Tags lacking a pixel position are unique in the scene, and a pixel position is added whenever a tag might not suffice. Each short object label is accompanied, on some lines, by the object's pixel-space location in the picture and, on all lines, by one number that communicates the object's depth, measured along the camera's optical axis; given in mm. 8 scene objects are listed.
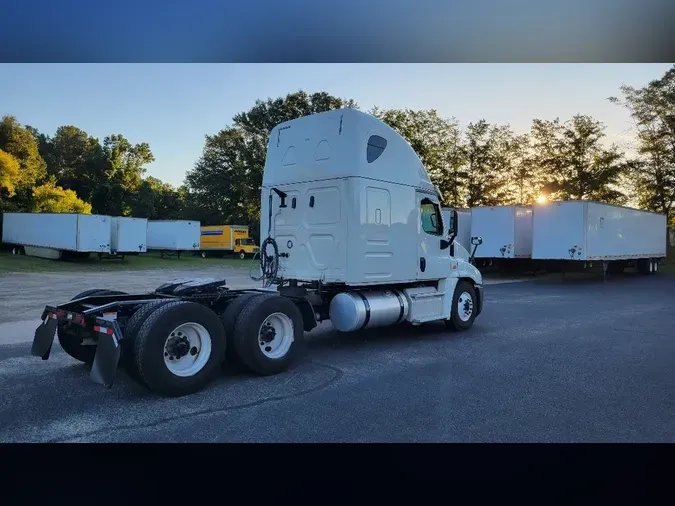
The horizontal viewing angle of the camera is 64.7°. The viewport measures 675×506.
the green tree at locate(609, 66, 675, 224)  27077
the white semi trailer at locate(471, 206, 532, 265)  21844
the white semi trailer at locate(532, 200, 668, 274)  19594
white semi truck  5352
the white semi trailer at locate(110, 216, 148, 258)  25312
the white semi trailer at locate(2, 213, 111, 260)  20062
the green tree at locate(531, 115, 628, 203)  30688
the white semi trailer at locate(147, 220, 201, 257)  31453
